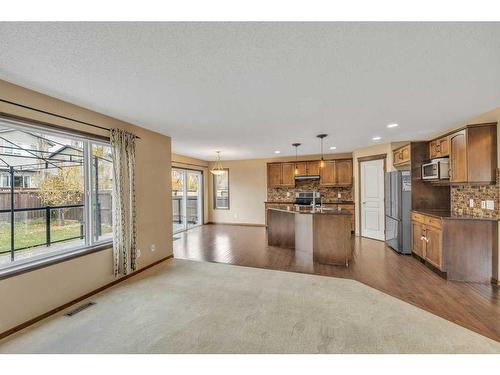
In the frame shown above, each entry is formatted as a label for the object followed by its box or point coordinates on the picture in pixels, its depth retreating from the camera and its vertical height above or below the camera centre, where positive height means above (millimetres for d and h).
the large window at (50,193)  2496 -42
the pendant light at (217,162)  7890 +981
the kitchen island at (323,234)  4184 -940
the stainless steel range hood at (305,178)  7400 +284
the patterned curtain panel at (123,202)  3408 -218
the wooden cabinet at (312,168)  7445 +608
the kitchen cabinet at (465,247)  3256 -936
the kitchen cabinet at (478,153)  3273 +460
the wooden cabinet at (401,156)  4574 +643
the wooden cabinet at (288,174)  7707 +427
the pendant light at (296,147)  5702 +1067
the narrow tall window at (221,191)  8844 -145
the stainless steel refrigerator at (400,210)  4625 -515
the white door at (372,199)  5879 -365
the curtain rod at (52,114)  2328 +898
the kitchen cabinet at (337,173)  7020 +415
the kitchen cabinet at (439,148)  3863 +673
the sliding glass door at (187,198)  7605 -381
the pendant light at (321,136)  4719 +1067
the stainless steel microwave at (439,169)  3865 +275
